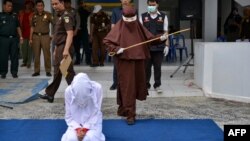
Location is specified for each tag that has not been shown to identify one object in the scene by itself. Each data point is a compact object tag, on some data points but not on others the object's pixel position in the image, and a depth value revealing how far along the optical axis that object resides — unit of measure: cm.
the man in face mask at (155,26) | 1280
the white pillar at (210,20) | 2103
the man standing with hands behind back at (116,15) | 1339
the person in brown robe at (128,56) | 1027
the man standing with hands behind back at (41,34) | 1692
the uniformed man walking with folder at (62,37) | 1174
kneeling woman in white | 777
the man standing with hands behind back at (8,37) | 1672
